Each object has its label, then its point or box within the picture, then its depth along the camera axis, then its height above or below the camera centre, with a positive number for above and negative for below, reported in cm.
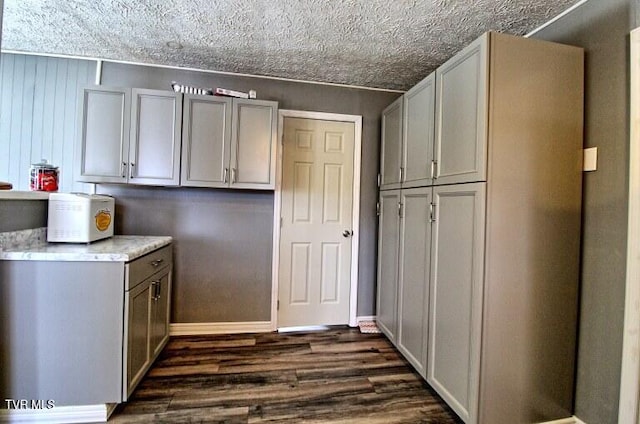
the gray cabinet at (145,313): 163 -70
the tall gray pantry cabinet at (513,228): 145 -4
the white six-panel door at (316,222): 280 -9
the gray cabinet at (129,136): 221 +55
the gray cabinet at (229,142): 233 +56
